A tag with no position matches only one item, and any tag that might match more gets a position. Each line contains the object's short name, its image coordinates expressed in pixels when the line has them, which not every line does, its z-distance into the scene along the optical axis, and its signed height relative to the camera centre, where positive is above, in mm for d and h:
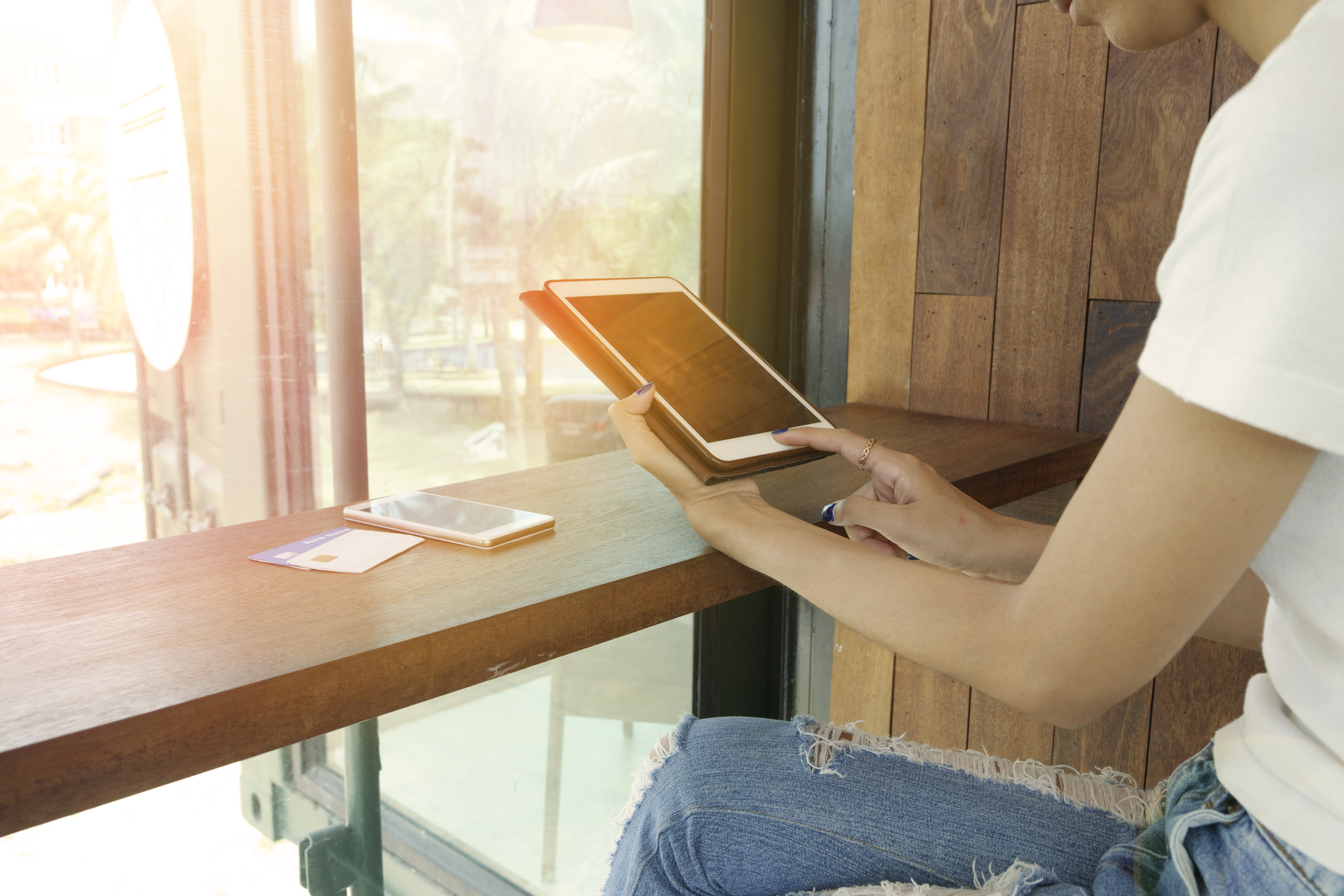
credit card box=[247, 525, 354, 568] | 723 -194
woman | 424 -181
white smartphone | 771 -185
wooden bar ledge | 465 -199
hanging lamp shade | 1357 +393
